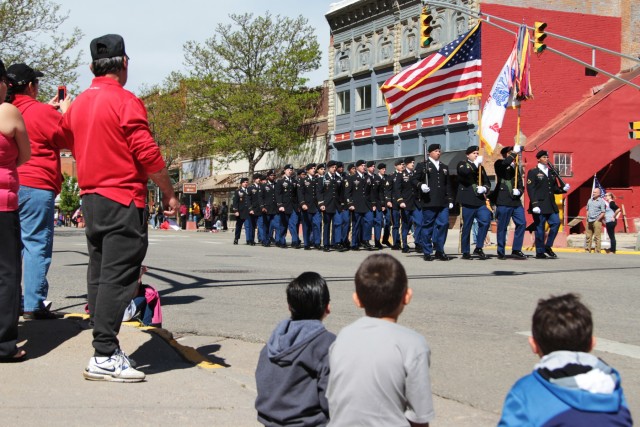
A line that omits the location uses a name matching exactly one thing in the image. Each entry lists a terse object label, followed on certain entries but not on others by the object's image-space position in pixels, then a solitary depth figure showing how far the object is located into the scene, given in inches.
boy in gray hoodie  161.9
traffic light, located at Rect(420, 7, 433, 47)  904.3
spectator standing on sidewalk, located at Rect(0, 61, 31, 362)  236.4
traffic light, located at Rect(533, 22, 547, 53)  888.3
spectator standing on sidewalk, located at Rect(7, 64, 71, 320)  300.5
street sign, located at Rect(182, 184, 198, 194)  2508.2
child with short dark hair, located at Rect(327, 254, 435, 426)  135.8
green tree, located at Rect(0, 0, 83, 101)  1511.0
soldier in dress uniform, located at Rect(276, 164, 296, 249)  1000.2
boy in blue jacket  113.4
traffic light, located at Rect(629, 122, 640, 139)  1033.6
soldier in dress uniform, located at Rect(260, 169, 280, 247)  1033.0
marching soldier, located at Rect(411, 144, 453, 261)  706.2
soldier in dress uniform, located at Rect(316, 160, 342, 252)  922.7
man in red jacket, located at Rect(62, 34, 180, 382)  225.5
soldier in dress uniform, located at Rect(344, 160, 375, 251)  916.6
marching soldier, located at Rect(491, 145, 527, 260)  719.7
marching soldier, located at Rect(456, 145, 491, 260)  706.8
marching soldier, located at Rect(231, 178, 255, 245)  1085.8
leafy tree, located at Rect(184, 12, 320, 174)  2069.4
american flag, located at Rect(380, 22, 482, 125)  741.3
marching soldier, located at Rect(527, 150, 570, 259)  737.6
